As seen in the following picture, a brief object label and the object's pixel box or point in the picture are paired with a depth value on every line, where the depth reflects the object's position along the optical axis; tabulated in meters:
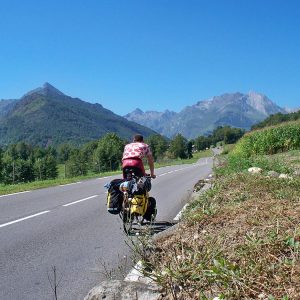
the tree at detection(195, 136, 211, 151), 199.50
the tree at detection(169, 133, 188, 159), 144.68
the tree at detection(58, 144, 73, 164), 188.96
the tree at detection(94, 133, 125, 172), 87.75
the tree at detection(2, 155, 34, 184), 92.07
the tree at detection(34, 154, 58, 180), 96.43
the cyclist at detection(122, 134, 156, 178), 7.91
